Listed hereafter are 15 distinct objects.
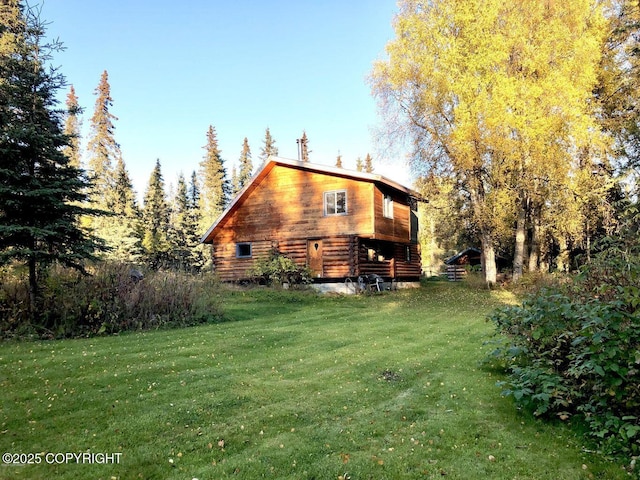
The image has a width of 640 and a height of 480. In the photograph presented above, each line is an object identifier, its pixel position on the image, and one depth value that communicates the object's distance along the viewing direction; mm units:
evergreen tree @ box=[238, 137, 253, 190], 59509
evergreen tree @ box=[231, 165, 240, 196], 59719
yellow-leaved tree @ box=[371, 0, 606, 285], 17297
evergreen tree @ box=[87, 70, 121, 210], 43656
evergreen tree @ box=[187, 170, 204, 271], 40875
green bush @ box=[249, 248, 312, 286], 21844
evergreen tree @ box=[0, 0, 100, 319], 9461
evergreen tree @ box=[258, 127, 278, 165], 58500
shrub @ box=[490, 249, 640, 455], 3674
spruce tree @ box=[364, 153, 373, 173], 73812
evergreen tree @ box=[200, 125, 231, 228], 52625
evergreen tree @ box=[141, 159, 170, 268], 35219
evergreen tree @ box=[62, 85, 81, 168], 41431
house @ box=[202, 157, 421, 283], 21297
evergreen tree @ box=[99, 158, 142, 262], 33156
